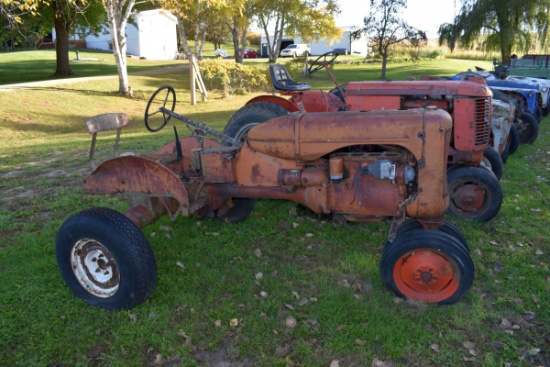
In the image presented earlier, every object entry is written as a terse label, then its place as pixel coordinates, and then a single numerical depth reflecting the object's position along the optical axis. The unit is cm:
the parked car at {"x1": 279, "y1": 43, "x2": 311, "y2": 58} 4881
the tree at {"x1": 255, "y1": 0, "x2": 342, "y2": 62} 3033
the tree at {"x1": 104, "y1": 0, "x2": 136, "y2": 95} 1575
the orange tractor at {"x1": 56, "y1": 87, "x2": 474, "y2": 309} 330
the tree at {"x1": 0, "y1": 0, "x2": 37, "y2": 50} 1870
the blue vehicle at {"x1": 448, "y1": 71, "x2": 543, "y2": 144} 912
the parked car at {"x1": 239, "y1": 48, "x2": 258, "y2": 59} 5112
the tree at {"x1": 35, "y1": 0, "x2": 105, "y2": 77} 1988
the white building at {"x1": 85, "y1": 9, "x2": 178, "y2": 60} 3728
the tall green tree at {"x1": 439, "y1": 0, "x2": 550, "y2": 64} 2122
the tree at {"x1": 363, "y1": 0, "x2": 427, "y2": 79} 2775
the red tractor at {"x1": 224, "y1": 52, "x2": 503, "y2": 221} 504
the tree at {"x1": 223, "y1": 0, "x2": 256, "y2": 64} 2524
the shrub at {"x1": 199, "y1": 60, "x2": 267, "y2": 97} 1880
